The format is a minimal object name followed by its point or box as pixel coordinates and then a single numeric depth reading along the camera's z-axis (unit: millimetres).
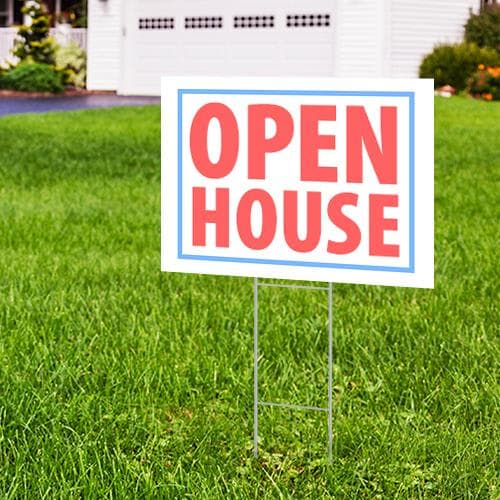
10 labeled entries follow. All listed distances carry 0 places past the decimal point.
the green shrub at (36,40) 27656
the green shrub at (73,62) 27891
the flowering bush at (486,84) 22984
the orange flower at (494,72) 23000
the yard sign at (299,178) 2861
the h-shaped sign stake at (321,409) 3088
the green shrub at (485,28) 25703
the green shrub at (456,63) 24156
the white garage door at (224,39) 24938
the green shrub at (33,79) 25656
